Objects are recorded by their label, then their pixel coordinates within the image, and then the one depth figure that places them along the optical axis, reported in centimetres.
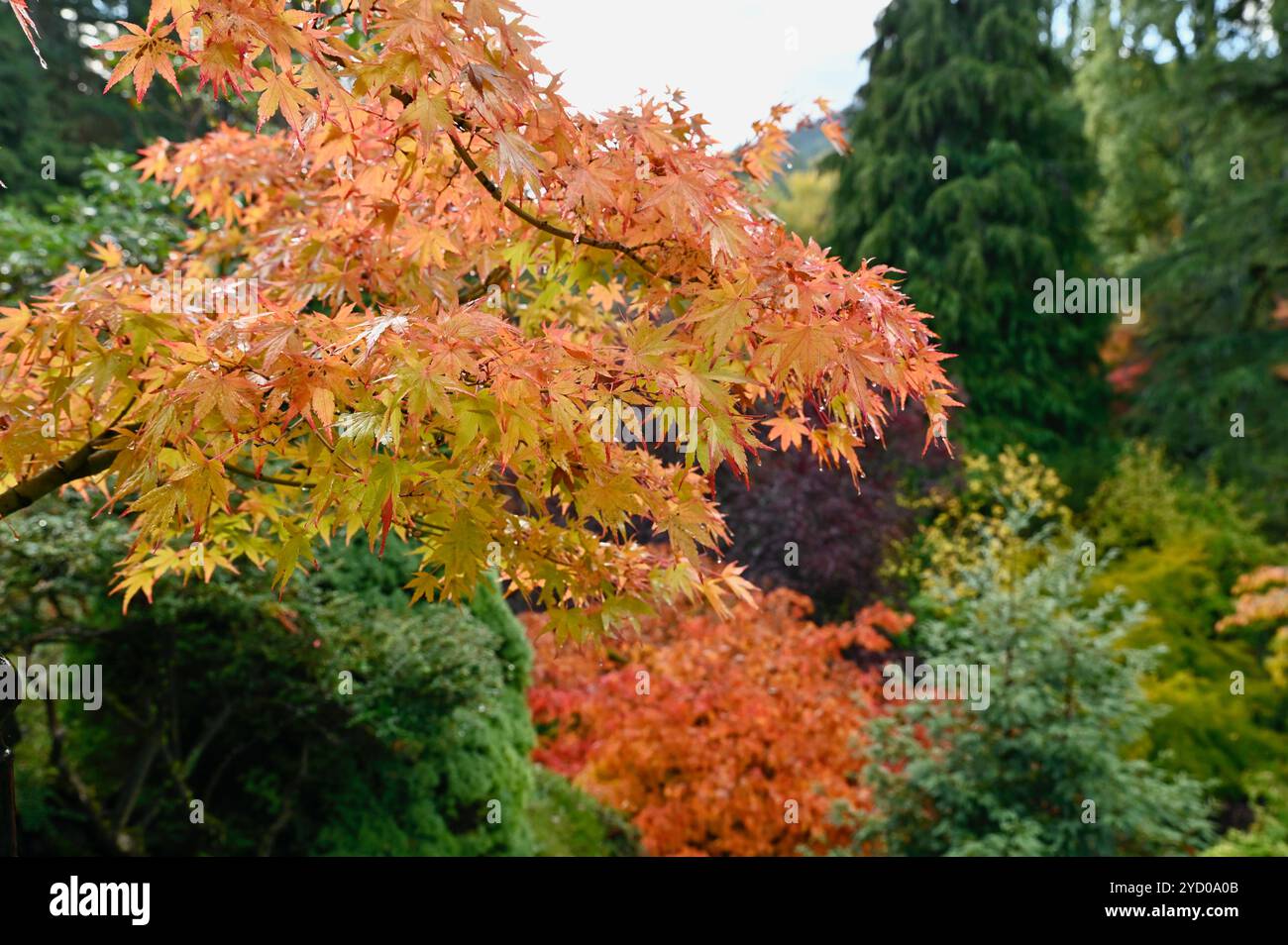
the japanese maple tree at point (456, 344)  178
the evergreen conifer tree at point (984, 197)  1337
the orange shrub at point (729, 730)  597
